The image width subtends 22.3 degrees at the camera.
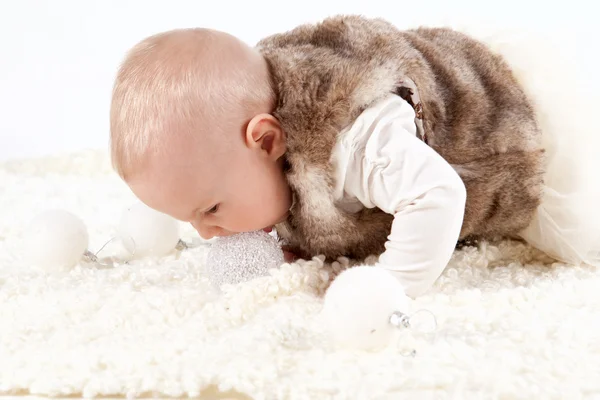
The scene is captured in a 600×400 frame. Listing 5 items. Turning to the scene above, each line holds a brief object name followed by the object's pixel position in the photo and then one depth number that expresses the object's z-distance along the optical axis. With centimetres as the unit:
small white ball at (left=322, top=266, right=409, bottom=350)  108
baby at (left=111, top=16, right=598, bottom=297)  117
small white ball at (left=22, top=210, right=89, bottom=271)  133
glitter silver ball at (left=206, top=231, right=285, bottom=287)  124
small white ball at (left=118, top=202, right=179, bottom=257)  137
